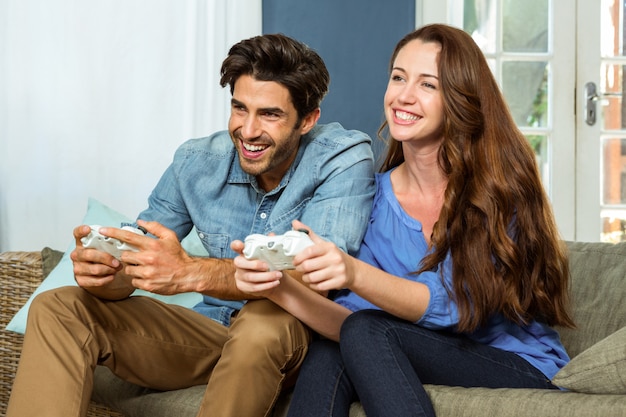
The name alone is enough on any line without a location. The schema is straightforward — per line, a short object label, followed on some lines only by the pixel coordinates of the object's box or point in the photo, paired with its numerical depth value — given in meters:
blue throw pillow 2.53
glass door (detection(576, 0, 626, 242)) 4.00
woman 1.67
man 1.76
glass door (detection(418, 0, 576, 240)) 4.03
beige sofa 1.62
